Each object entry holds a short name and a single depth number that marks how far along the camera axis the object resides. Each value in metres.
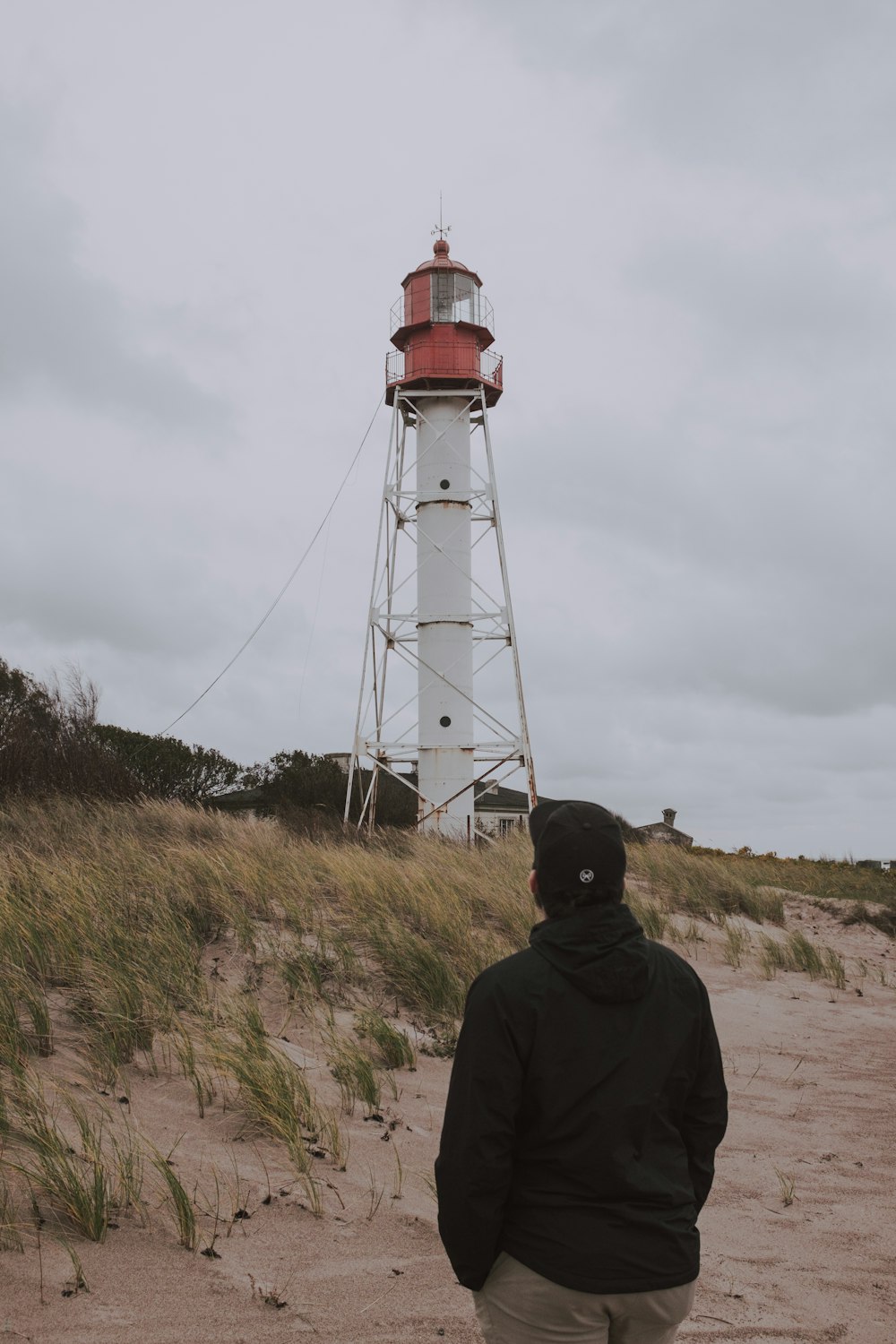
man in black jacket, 2.27
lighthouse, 21.23
